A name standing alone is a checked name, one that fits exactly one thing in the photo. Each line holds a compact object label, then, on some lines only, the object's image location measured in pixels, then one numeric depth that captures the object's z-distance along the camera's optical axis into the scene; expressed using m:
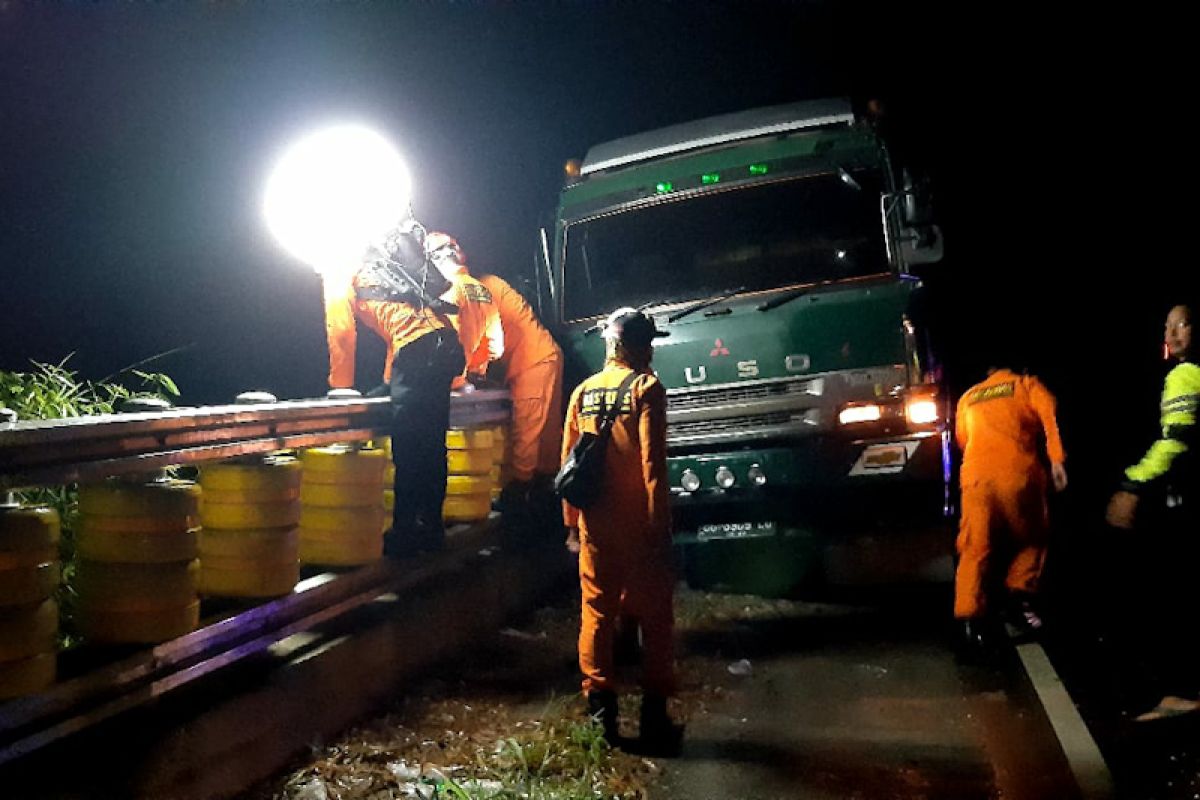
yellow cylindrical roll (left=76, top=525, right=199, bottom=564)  3.35
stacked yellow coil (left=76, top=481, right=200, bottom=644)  3.34
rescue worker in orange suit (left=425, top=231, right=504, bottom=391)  5.62
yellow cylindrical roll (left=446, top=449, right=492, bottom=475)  5.96
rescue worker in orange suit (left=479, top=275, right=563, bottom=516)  6.45
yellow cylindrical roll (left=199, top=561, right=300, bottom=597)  3.87
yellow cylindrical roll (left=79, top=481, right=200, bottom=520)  3.36
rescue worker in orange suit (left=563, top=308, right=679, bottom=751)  4.18
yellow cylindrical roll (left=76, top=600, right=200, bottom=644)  3.33
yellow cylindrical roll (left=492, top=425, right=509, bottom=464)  6.56
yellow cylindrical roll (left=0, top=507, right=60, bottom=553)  2.80
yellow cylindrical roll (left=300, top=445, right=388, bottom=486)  4.46
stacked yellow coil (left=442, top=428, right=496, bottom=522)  5.94
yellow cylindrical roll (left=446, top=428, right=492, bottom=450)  5.89
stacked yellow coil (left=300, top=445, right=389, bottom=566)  4.48
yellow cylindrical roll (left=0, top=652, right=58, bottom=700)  2.79
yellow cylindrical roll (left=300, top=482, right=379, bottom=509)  4.50
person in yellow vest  4.68
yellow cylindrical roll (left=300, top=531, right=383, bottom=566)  4.55
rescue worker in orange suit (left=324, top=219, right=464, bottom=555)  4.80
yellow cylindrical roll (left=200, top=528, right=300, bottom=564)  3.86
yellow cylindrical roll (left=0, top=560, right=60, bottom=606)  2.79
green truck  5.80
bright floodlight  5.14
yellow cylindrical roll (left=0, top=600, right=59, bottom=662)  2.79
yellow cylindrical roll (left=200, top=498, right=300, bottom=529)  3.84
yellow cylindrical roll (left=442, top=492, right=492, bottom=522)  5.95
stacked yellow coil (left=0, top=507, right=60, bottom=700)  2.79
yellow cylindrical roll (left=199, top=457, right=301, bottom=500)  3.82
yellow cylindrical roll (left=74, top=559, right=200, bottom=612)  3.33
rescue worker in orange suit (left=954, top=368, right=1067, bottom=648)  5.32
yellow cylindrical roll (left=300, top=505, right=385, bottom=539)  4.55
